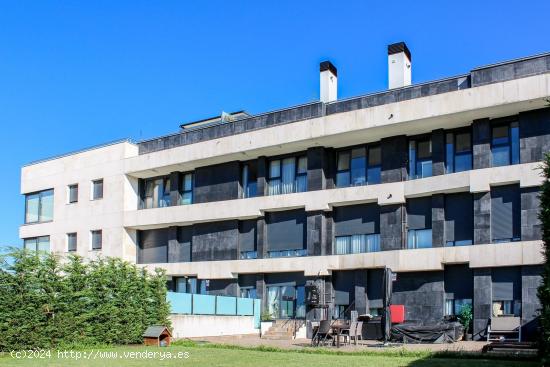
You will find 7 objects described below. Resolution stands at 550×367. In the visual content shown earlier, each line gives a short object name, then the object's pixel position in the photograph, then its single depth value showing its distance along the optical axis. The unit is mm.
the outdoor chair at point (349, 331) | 23031
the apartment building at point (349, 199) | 28297
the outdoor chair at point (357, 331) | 23069
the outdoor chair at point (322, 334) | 22953
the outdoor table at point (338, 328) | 22141
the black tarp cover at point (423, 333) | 25891
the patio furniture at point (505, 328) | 26109
